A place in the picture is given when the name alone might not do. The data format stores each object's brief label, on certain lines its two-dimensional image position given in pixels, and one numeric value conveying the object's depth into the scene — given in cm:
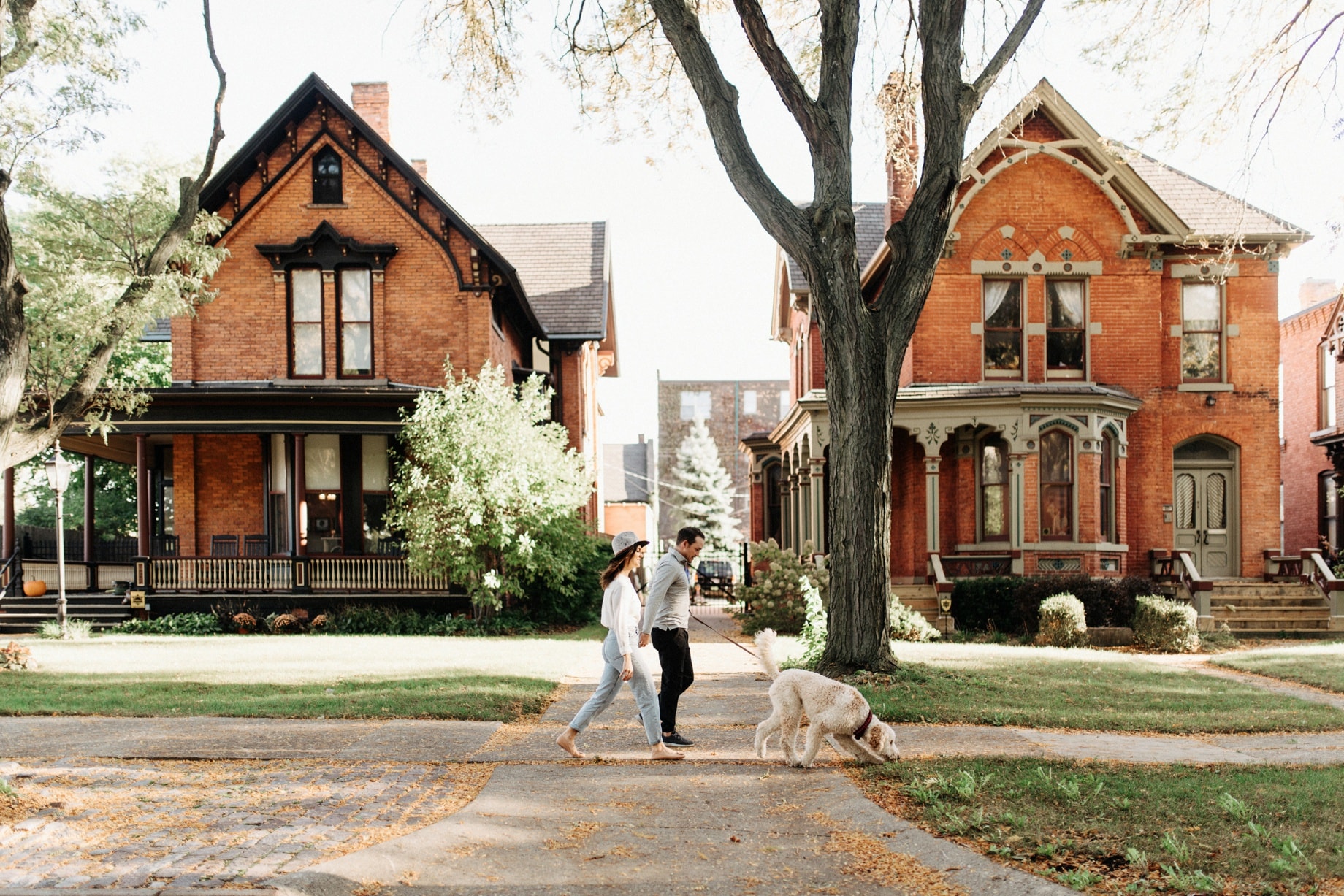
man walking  879
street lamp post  2016
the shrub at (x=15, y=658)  1414
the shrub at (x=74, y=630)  1996
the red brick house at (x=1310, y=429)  2761
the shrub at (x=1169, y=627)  1753
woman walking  808
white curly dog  773
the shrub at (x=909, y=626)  1831
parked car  3016
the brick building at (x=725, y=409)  6812
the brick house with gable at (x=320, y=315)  2295
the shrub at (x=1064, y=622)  1797
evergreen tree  5916
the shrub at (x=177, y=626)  2070
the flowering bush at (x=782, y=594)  1880
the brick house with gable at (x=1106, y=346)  2200
